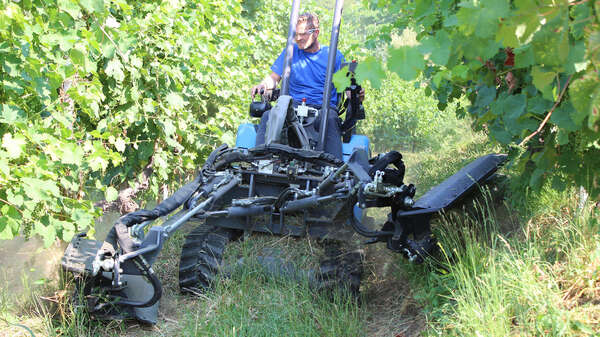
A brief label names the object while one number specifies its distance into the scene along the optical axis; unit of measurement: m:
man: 5.73
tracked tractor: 3.30
